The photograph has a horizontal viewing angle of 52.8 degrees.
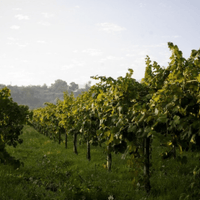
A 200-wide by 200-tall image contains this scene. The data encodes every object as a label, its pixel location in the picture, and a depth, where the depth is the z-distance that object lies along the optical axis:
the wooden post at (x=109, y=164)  8.39
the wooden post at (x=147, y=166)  5.97
